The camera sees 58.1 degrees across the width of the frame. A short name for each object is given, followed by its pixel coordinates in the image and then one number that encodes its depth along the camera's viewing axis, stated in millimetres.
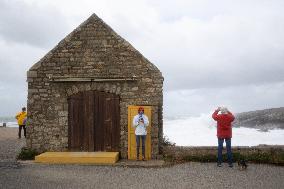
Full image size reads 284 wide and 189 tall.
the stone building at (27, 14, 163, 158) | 9129
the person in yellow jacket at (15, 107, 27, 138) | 14063
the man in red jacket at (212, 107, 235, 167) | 7887
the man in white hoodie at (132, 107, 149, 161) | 8530
